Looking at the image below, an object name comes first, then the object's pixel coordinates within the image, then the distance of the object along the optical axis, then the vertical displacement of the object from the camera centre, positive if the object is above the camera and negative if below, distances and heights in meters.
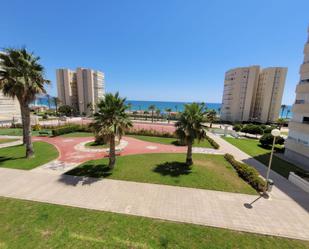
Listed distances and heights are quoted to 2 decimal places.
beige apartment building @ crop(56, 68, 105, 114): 70.31 +9.53
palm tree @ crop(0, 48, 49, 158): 13.33 +2.48
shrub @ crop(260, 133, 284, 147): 23.03 -4.25
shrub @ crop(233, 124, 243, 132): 38.12 -4.00
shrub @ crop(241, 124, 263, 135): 31.68 -3.58
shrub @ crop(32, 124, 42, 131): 31.66 -5.22
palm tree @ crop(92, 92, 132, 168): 11.39 -0.78
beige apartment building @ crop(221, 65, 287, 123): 55.66 +8.19
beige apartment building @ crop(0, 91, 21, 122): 42.10 -2.15
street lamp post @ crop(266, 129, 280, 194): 9.02 -1.11
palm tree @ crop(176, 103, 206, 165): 12.88 -1.21
